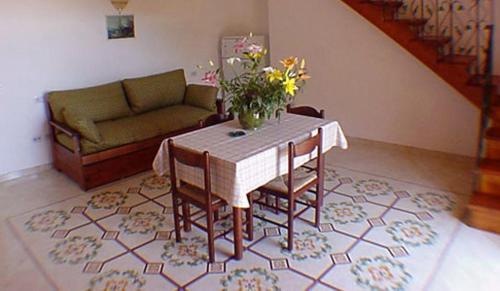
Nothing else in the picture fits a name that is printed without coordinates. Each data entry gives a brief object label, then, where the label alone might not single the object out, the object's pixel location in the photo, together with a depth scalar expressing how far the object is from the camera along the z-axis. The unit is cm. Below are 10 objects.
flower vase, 310
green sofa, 412
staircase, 364
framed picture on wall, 504
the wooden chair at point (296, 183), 280
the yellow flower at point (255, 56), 302
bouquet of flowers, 298
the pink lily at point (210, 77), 299
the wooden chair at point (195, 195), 265
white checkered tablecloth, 264
